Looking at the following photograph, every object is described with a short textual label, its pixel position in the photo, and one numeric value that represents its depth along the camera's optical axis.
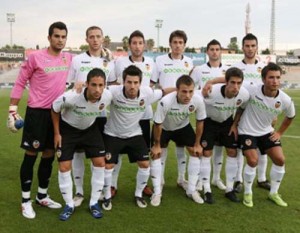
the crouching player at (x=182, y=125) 4.69
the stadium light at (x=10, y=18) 53.66
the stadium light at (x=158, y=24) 56.01
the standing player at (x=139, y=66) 4.98
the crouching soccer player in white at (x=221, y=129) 4.94
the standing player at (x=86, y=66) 4.74
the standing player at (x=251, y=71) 5.32
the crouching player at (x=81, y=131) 4.20
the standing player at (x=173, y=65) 5.21
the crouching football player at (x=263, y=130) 4.86
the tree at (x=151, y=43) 67.38
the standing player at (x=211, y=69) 5.30
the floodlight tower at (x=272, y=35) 59.03
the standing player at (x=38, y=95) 4.32
